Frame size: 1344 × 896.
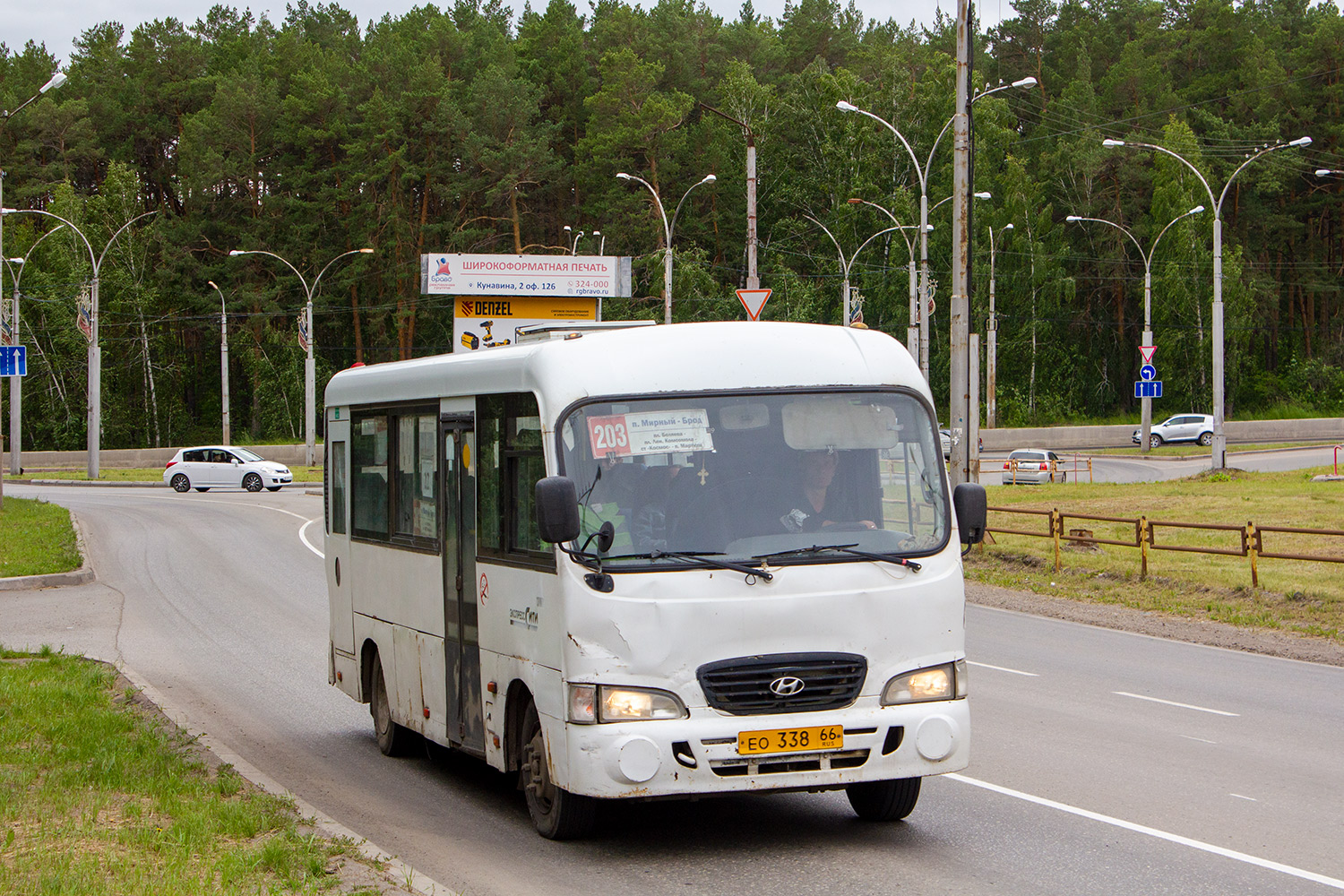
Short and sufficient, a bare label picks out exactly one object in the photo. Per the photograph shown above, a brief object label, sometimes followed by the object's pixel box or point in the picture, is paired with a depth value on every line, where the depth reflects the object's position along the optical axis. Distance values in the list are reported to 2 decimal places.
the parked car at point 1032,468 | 49.28
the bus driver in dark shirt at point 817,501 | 7.70
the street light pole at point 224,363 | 65.31
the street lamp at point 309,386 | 59.03
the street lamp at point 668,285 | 41.13
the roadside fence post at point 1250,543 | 19.32
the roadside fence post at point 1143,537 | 21.31
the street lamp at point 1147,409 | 63.82
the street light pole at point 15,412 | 51.66
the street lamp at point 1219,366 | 40.53
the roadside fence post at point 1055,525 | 23.45
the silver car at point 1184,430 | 73.06
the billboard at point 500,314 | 34.91
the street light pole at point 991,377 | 64.25
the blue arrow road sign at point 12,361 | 35.78
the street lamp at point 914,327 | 48.50
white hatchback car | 53.16
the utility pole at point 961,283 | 25.28
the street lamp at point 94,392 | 57.59
